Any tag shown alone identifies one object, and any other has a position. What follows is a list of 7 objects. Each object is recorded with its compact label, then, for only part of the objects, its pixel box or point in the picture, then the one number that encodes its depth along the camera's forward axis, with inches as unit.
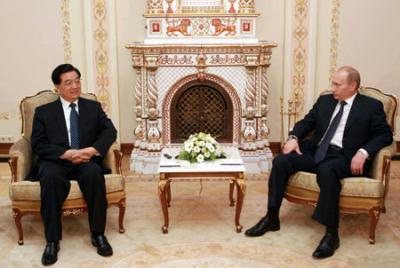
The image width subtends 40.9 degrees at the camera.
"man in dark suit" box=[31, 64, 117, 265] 144.7
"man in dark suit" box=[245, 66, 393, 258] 147.8
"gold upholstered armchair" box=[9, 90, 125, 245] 147.3
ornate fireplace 212.5
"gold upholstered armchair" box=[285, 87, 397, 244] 147.6
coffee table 155.0
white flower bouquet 160.2
